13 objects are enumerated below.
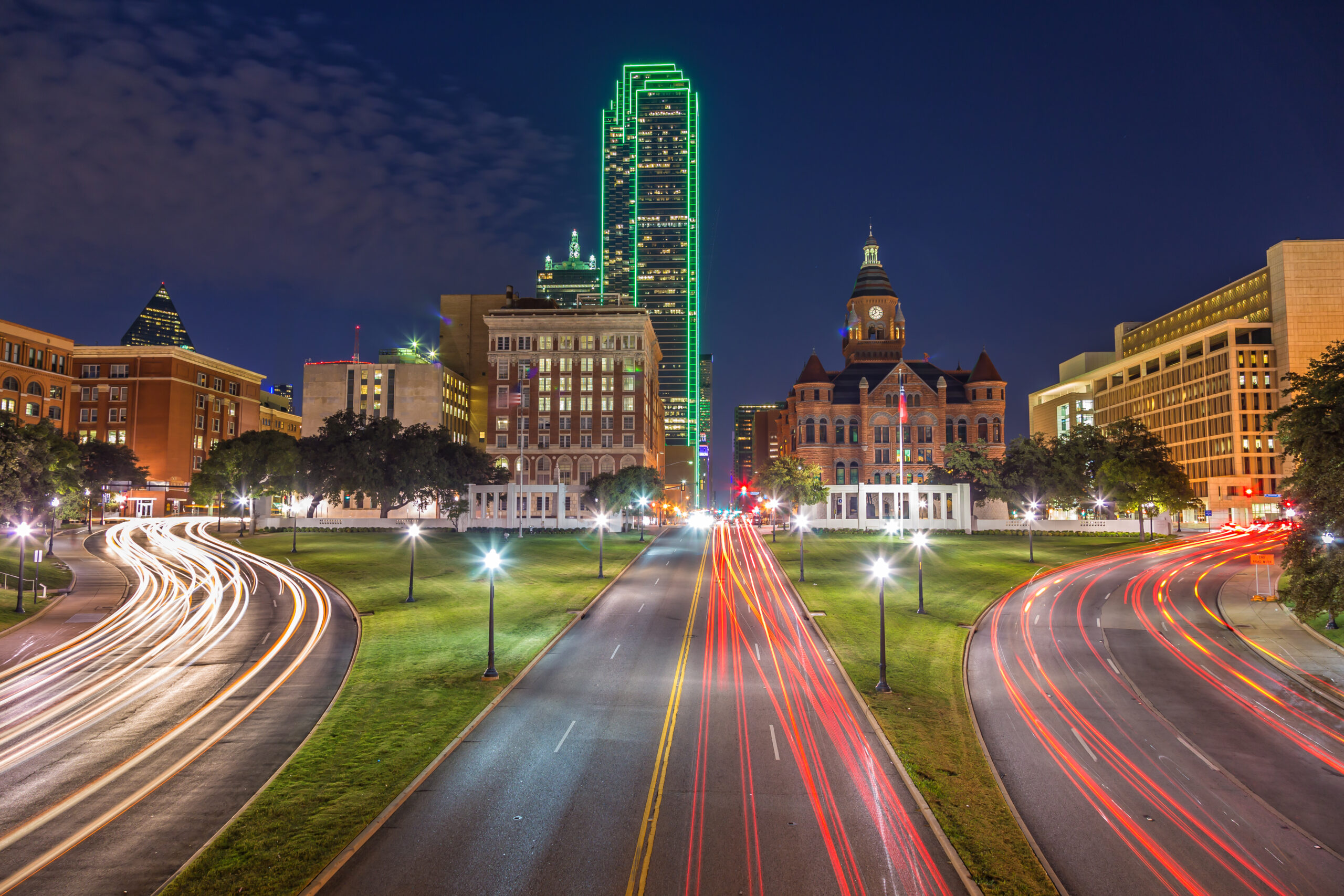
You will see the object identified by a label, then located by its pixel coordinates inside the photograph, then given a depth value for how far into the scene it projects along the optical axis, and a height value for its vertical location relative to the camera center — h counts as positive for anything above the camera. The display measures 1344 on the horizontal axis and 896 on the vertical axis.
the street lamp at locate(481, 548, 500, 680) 28.86 -6.90
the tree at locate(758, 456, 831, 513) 87.19 +1.21
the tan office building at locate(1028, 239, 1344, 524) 124.12 +22.45
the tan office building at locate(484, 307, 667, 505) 130.00 +18.62
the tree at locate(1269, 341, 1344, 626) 29.17 +0.33
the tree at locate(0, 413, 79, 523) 39.97 +1.39
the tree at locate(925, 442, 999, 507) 91.31 +3.16
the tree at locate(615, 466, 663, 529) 96.25 +1.35
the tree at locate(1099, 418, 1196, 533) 82.06 +1.88
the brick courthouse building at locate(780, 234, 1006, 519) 119.50 +12.60
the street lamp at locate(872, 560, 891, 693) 27.94 -6.51
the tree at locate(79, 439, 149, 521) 102.50 +4.46
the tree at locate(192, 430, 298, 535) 87.31 +3.24
